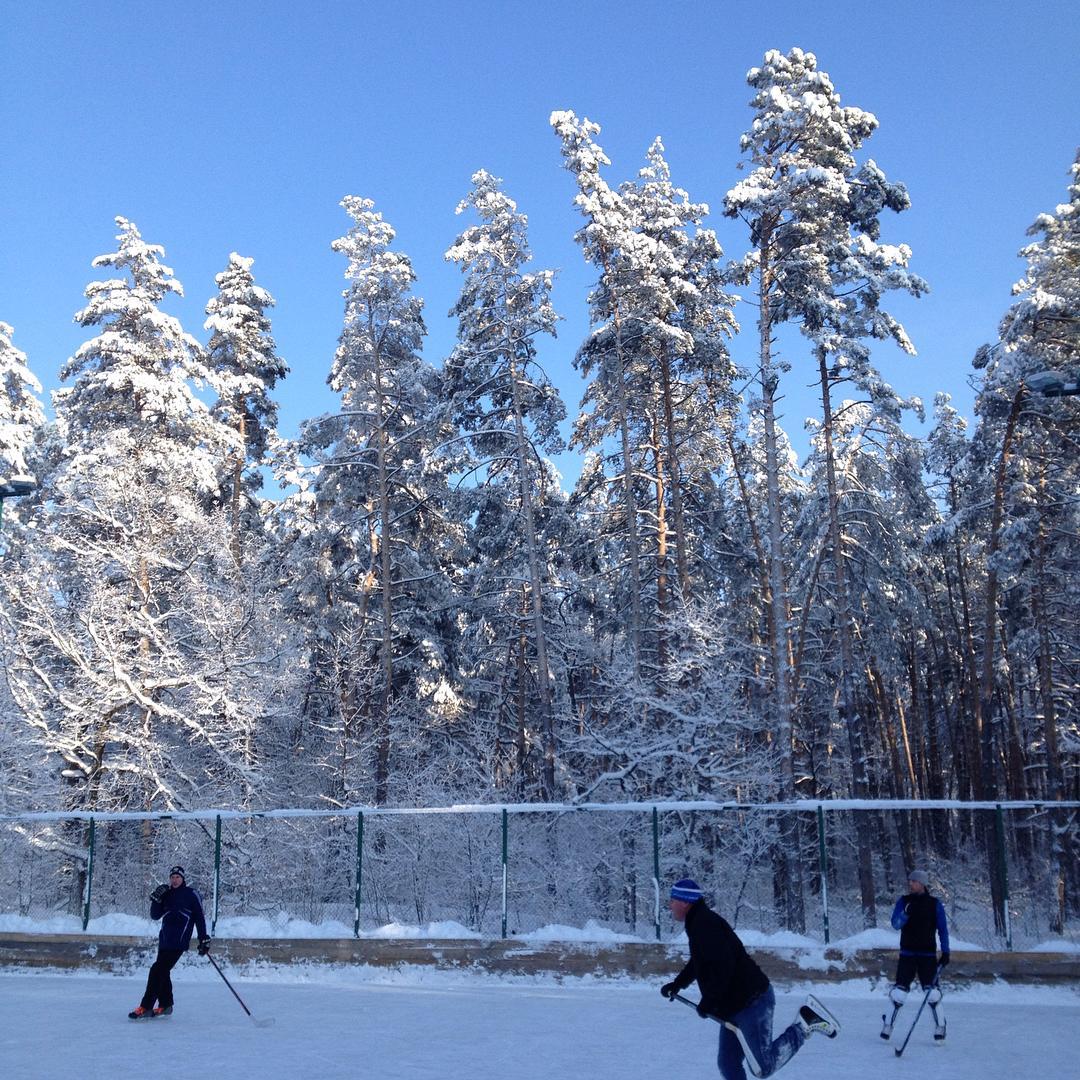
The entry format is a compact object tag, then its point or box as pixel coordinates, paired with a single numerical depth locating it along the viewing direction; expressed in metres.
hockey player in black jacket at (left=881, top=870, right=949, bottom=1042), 11.03
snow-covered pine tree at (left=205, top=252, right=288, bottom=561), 34.50
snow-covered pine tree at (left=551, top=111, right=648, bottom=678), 26.56
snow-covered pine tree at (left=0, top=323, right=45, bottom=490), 30.09
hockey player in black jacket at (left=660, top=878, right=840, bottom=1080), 6.99
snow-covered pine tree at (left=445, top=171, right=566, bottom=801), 26.28
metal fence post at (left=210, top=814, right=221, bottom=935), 17.27
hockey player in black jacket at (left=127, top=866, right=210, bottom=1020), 12.36
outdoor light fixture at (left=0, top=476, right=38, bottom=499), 13.55
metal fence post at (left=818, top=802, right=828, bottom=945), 15.05
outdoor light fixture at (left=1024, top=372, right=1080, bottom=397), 11.74
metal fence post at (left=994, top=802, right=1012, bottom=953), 15.43
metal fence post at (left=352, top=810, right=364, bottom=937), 16.34
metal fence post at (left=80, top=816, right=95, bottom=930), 17.53
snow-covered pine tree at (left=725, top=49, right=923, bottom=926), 22.69
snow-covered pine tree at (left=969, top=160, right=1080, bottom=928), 23.91
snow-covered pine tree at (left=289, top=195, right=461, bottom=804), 28.94
